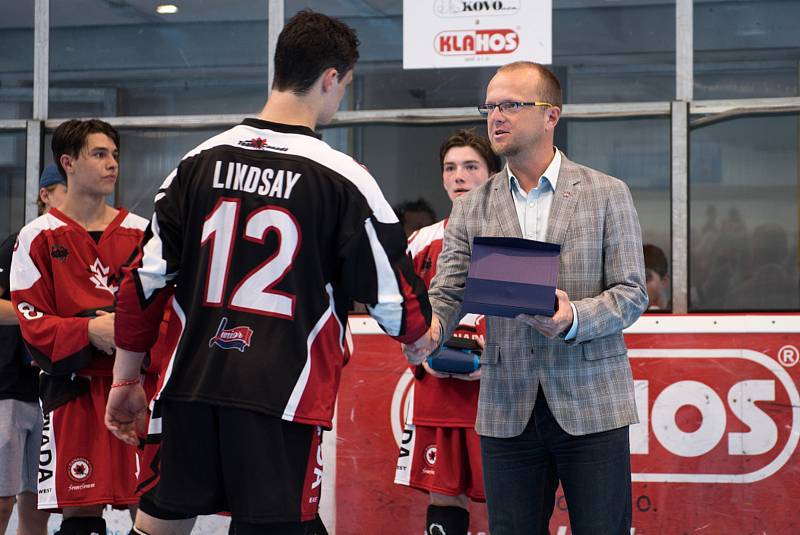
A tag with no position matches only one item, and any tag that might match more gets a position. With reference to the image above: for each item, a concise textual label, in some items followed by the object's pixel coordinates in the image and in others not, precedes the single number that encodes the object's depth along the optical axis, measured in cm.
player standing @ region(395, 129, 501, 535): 763
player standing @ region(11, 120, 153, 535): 733
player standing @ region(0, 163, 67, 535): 815
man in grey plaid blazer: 523
